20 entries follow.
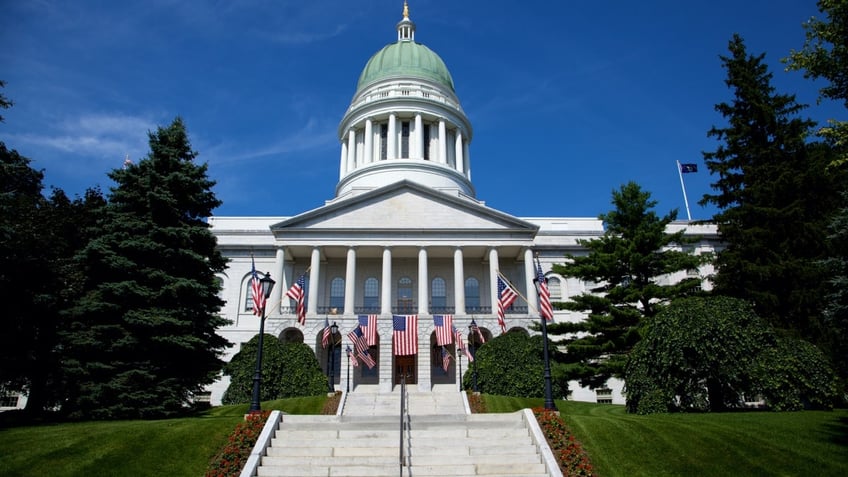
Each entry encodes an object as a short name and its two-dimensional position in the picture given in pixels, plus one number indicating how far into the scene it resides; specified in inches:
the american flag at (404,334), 1049.5
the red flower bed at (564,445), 447.2
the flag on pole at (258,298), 701.9
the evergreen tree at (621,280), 947.3
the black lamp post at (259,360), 584.8
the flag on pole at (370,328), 1150.3
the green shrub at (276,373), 948.0
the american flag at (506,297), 952.9
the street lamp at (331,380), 1032.8
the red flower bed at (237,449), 450.0
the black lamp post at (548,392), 588.9
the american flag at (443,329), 1101.7
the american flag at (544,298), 708.2
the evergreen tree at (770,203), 914.1
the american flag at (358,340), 986.1
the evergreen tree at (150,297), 671.8
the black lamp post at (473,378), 954.8
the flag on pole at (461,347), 1043.0
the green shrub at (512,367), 949.8
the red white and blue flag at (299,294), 911.7
